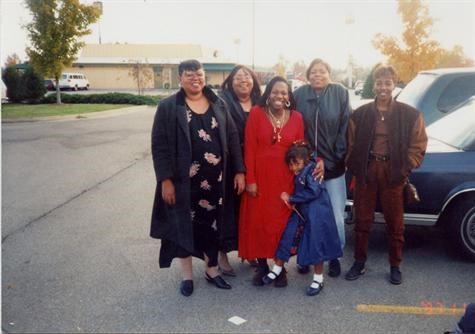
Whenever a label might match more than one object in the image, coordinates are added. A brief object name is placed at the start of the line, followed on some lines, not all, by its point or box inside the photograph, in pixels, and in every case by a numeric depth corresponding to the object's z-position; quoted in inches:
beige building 2069.4
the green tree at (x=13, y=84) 1024.9
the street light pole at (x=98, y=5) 935.7
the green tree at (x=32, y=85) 1026.7
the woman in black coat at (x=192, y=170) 153.1
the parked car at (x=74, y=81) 1716.3
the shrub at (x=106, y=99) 1053.8
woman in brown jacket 158.1
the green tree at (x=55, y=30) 917.2
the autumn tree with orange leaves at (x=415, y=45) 863.1
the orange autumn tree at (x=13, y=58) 2512.2
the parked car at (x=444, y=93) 263.1
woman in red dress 159.2
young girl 156.8
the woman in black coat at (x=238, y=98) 168.4
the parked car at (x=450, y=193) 177.3
